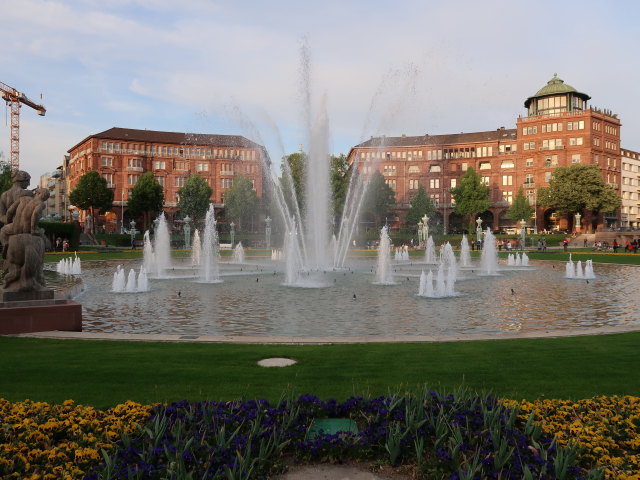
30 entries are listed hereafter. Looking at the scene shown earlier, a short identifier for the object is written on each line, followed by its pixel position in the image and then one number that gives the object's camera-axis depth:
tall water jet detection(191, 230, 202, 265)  47.87
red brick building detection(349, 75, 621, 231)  101.00
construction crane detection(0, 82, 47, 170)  138.45
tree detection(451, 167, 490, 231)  99.94
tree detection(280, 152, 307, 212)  90.94
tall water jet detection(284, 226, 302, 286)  27.18
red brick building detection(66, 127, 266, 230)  105.94
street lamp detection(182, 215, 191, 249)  82.53
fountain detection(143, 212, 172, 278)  34.41
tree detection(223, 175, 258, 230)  96.38
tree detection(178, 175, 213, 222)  96.81
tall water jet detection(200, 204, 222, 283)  28.85
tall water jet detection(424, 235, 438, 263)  52.11
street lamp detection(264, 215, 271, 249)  86.31
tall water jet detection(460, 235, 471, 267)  45.59
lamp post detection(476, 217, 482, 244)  81.48
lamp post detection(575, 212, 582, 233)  91.44
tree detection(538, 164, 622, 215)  91.50
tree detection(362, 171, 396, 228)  100.50
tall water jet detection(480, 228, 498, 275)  34.81
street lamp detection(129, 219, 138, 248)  75.53
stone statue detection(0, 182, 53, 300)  12.47
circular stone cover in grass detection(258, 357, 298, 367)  9.20
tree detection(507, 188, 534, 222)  96.69
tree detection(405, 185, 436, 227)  102.36
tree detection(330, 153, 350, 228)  90.81
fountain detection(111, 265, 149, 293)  23.19
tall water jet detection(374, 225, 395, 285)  27.38
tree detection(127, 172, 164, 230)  92.25
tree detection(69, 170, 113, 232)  89.81
